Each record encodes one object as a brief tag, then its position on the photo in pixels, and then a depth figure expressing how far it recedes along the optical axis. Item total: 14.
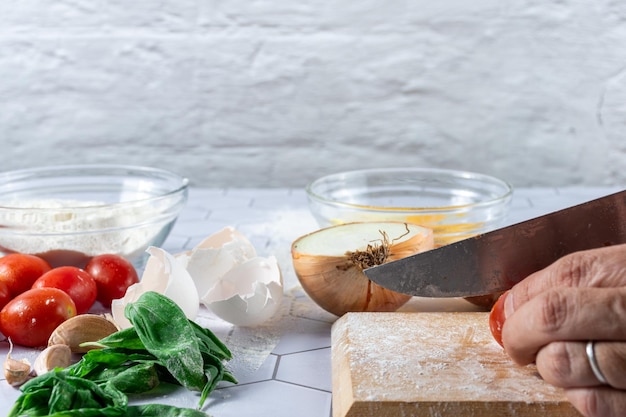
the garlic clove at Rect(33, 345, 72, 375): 0.91
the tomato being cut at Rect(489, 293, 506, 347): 0.89
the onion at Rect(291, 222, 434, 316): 1.04
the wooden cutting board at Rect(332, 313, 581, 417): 0.78
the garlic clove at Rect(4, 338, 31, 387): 0.90
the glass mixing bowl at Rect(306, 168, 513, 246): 1.21
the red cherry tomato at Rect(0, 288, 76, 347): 1.00
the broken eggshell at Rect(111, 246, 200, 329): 1.01
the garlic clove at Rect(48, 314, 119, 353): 0.96
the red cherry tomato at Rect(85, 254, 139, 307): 1.16
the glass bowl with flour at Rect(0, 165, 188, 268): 1.25
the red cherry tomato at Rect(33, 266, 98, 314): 1.09
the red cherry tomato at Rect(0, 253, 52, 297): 1.13
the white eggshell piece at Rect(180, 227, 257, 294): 1.13
